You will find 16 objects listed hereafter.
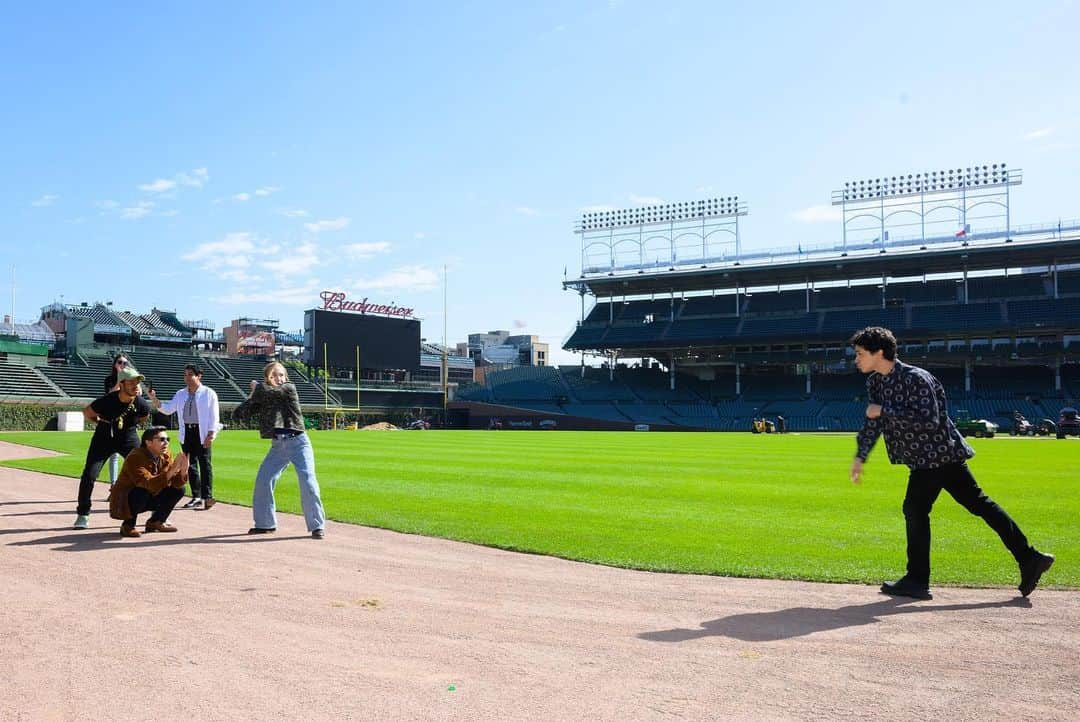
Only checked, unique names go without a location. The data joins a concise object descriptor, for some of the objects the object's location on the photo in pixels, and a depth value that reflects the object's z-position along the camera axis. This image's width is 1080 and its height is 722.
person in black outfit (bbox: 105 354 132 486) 10.17
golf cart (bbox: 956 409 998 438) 44.78
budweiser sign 73.88
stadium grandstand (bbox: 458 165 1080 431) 61.69
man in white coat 11.55
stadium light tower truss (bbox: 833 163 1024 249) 65.75
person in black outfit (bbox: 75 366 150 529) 9.66
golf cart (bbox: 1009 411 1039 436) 47.58
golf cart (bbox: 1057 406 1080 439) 40.88
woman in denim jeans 9.12
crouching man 9.20
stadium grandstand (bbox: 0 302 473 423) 58.19
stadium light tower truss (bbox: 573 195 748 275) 74.75
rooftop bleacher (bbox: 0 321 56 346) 72.19
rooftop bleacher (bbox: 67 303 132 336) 79.62
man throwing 6.23
